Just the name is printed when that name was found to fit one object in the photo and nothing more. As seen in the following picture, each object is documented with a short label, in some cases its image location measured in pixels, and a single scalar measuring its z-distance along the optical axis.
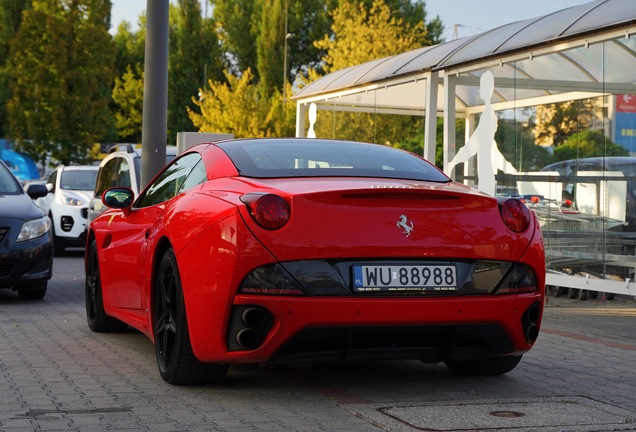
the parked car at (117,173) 14.69
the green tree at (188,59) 76.12
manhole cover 5.11
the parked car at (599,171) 11.91
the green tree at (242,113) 56.81
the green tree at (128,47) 84.38
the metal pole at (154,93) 13.09
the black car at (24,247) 11.21
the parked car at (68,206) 20.38
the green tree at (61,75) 37.44
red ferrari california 5.51
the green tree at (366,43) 45.38
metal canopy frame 11.78
